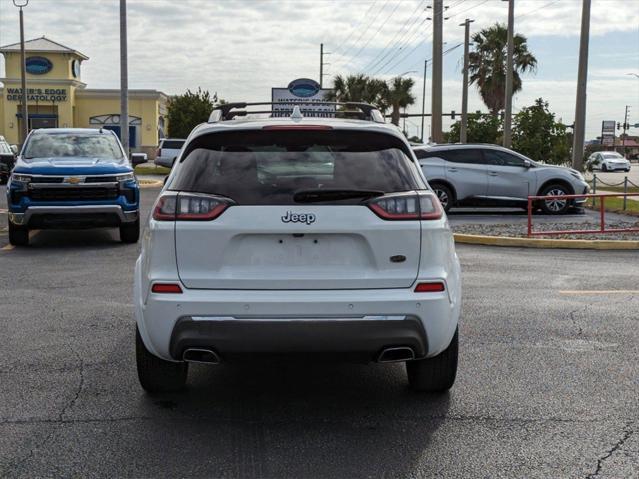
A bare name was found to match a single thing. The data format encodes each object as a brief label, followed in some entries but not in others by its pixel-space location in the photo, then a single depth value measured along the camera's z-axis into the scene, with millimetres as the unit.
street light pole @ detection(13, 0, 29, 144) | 40153
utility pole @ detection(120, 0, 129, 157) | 28031
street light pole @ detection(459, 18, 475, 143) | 41625
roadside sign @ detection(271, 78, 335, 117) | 37156
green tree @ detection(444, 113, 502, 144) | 42181
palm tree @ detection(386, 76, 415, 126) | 72312
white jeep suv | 4500
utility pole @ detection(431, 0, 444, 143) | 31625
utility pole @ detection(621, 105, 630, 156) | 108906
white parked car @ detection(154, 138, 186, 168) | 40156
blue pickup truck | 12523
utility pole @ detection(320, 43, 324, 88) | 91000
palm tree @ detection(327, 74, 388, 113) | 70062
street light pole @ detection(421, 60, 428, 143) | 84938
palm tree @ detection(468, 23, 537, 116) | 54625
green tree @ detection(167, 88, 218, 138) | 65125
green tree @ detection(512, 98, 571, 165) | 30781
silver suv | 19625
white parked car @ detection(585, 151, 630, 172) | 61150
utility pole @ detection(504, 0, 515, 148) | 35062
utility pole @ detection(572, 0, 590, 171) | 28062
